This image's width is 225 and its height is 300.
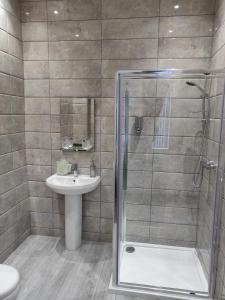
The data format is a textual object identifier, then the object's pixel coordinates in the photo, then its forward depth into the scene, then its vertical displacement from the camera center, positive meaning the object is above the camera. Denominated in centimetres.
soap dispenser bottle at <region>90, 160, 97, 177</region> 261 -55
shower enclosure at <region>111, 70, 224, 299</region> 193 -59
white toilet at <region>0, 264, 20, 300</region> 145 -108
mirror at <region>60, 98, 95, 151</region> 258 -2
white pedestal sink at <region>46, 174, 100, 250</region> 250 -96
